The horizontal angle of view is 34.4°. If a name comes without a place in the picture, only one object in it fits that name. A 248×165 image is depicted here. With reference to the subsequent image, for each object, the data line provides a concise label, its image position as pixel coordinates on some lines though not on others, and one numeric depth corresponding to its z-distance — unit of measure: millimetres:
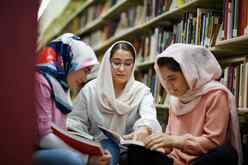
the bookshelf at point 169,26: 2238
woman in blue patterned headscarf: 1635
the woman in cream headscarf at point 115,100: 2387
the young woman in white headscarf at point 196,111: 1820
